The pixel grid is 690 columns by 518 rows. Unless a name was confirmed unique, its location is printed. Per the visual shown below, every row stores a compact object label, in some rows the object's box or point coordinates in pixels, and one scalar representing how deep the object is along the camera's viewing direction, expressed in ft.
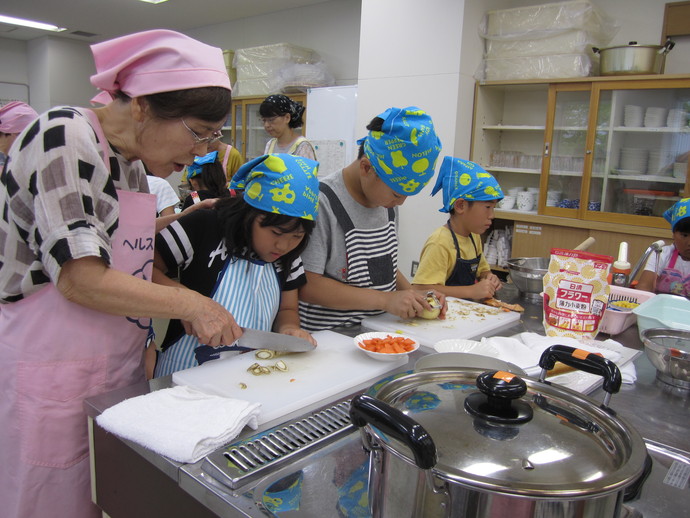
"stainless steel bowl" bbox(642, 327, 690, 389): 3.90
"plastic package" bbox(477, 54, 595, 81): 12.14
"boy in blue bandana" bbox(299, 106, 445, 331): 5.01
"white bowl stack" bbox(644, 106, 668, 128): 11.80
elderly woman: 3.14
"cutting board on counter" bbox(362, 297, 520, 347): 4.94
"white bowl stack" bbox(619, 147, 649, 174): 12.21
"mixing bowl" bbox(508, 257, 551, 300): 6.61
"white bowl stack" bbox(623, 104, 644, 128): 12.05
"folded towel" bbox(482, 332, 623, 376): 4.19
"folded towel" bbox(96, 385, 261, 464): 2.65
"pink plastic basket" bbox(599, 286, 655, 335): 5.28
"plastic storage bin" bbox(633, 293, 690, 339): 4.78
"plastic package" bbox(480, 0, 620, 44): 11.91
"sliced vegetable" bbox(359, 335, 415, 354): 4.12
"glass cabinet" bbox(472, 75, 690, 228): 11.68
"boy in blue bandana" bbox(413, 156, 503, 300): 6.89
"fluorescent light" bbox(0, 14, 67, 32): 23.15
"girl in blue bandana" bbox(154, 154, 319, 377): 4.26
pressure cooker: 1.68
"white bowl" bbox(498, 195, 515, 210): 13.73
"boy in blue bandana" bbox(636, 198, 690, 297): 8.16
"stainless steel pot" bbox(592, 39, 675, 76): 11.35
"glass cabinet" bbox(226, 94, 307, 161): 19.89
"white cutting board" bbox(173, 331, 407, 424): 3.38
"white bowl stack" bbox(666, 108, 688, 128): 11.54
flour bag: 4.68
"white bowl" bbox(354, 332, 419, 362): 4.03
